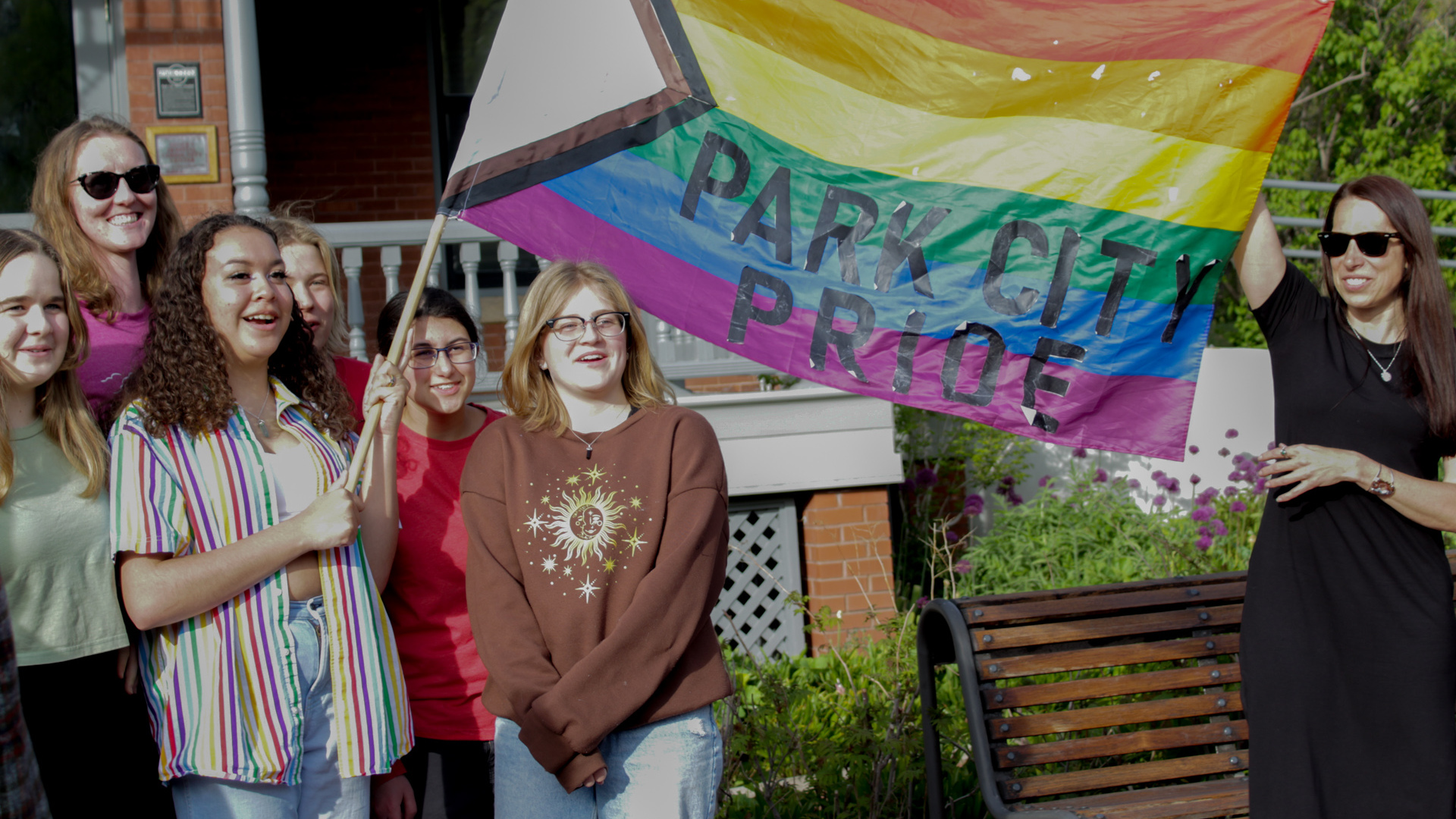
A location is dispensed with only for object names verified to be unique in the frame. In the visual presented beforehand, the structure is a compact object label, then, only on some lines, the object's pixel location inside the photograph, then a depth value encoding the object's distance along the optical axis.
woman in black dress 2.76
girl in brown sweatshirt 2.49
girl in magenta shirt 2.88
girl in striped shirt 2.37
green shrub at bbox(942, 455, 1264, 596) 5.91
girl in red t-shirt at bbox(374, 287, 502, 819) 2.86
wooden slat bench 3.45
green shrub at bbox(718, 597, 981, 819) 3.93
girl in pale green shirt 2.32
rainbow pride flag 2.98
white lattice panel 6.29
